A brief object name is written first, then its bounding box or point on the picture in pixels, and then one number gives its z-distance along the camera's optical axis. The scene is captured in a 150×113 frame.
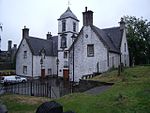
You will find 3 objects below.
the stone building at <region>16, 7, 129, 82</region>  16.92
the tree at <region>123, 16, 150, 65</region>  24.59
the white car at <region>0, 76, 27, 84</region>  19.86
